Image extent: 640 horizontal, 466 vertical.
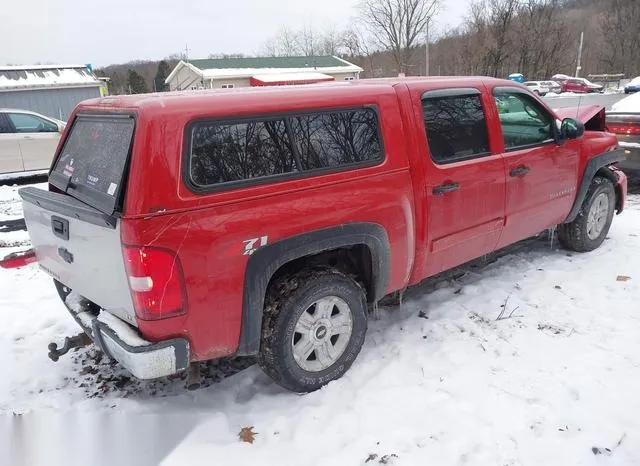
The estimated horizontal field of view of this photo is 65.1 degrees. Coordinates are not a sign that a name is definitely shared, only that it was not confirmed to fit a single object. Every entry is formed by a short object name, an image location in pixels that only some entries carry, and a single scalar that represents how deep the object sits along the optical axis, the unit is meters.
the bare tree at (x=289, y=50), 68.75
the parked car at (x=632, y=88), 24.92
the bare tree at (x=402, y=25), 49.12
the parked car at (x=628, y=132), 7.50
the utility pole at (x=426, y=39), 47.74
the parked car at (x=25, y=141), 11.87
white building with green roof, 36.50
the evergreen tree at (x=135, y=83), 51.28
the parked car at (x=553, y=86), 36.47
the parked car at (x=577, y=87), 38.10
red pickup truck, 2.51
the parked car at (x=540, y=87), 34.88
